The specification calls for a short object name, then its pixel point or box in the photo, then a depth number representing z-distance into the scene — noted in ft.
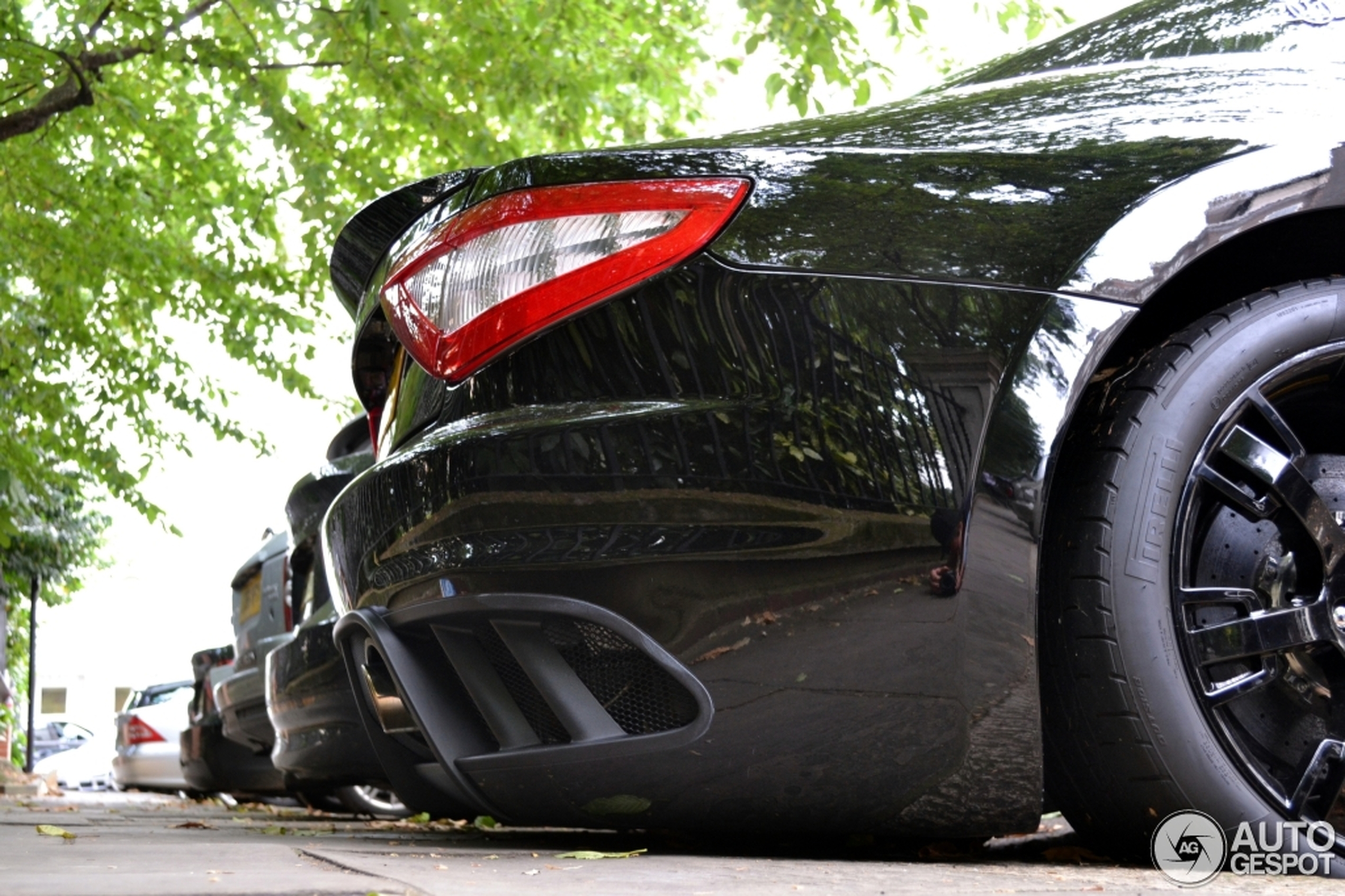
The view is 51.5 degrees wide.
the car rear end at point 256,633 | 15.47
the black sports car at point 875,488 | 6.69
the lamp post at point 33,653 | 55.62
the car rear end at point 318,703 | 10.61
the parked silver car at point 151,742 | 45.57
